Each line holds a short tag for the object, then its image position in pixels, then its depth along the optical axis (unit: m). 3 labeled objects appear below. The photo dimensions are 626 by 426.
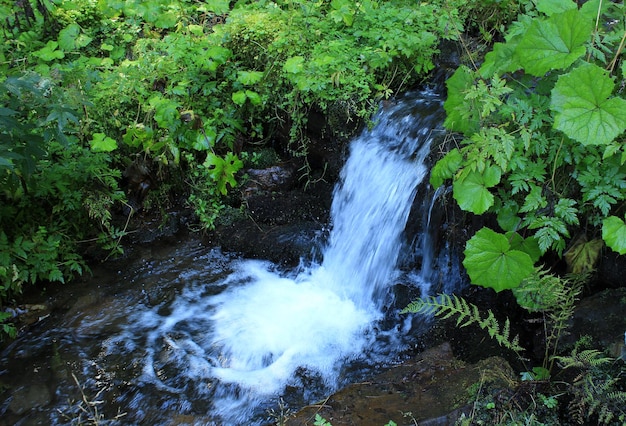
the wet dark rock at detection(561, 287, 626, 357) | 2.75
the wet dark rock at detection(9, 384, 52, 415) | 3.28
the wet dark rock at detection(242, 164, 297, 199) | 5.13
